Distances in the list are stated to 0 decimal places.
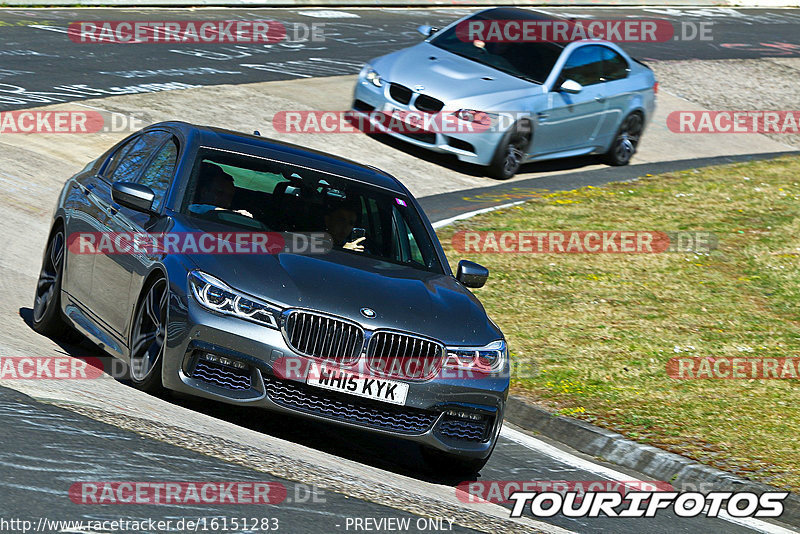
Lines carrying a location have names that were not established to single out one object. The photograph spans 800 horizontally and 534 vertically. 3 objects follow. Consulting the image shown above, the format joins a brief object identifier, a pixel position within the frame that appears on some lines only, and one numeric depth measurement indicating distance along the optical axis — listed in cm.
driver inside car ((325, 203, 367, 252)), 1588
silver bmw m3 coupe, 3269
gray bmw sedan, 1356
